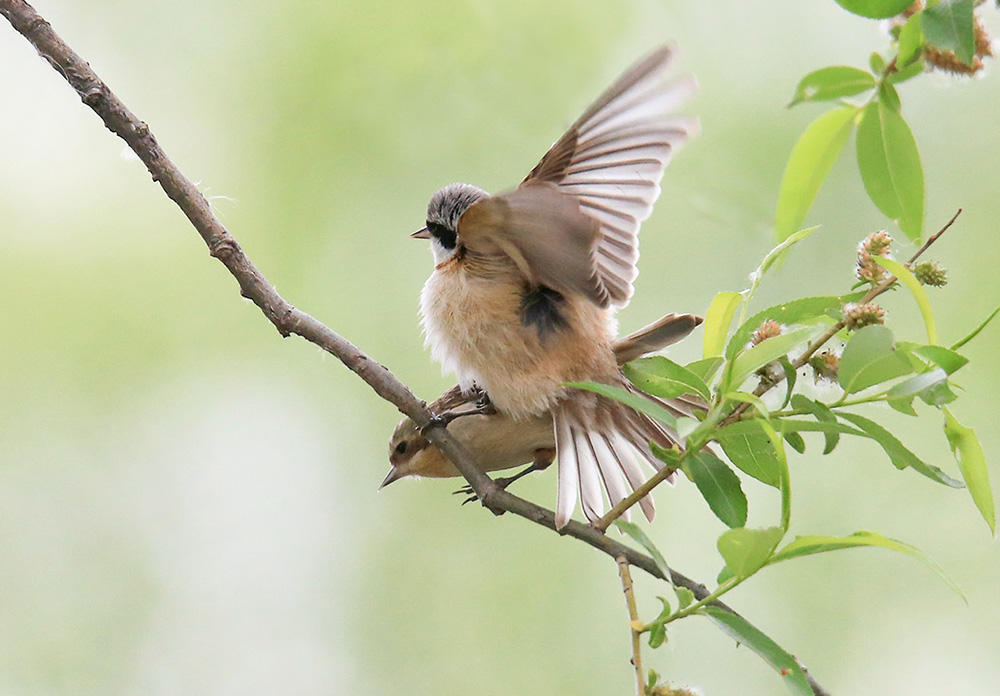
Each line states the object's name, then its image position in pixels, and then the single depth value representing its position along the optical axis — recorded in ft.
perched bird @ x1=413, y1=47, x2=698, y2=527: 15.29
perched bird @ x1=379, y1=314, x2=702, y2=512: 15.16
